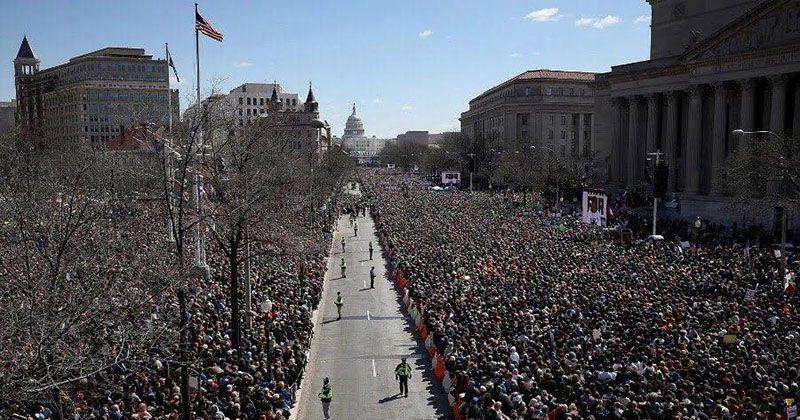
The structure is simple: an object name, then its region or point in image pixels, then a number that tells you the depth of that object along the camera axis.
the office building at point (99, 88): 123.62
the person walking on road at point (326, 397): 17.78
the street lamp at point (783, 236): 27.14
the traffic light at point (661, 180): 36.47
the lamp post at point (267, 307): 22.86
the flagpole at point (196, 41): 22.92
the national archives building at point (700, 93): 47.44
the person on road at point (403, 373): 19.45
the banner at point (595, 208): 38.75
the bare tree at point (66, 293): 10.77
